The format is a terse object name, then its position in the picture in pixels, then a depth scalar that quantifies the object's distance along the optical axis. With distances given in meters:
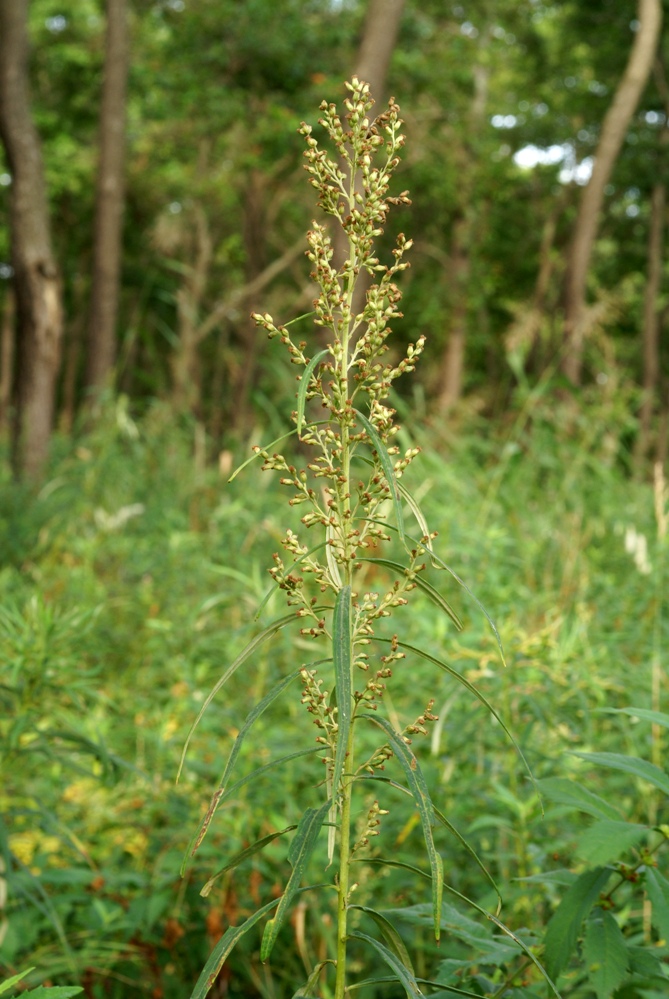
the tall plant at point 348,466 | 1.09
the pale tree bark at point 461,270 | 23.28
